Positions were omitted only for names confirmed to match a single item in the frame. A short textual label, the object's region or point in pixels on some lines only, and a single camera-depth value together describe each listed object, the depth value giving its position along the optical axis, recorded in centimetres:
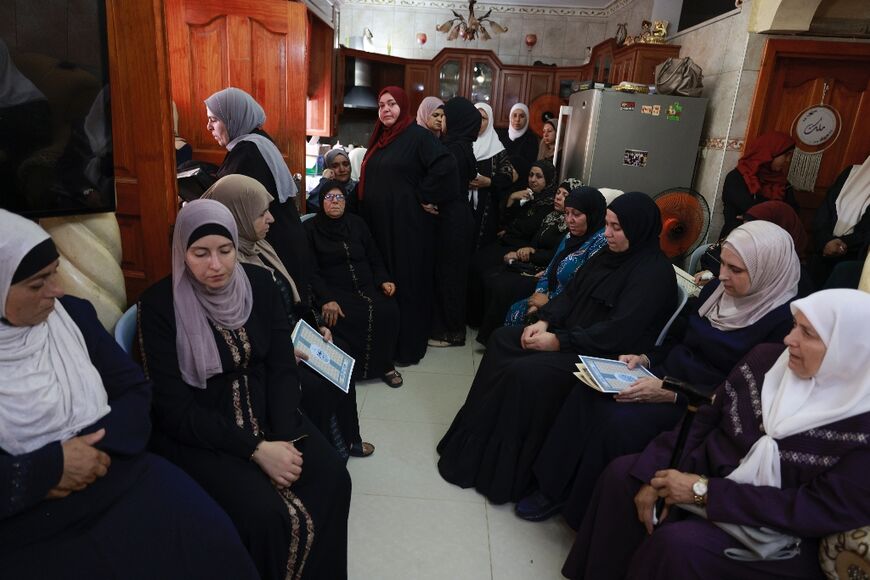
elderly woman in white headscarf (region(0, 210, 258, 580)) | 115
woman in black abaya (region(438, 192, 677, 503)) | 220
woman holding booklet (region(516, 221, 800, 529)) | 182
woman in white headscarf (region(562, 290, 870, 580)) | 128
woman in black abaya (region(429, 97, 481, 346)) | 352
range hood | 680
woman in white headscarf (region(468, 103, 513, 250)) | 436
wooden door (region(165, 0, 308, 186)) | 362
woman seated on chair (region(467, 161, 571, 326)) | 397
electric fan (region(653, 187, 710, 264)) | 372
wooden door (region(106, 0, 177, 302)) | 186
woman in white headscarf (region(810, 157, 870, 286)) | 319
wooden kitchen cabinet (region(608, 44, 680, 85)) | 473
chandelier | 613
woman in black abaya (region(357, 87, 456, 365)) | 329
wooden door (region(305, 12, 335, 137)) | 553
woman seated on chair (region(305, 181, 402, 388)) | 297
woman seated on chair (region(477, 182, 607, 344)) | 280
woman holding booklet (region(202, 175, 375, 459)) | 205
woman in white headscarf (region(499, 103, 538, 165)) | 532
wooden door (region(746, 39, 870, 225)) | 363
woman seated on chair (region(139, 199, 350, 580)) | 146
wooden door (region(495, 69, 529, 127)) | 713
